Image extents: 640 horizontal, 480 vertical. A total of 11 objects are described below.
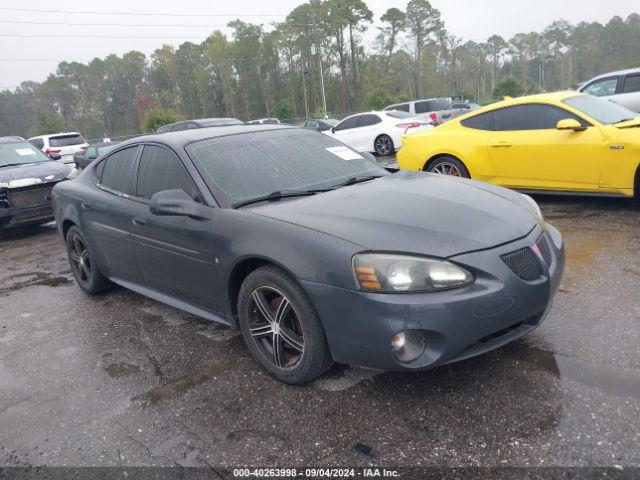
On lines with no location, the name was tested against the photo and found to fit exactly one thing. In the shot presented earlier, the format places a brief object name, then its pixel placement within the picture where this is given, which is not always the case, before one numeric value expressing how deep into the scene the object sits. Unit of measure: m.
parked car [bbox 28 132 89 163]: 19.95
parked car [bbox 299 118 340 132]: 21.95
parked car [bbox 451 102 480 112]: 24.19
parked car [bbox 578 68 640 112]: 12.27
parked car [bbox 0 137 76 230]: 8.40
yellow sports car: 5.89
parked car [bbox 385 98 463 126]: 22.98
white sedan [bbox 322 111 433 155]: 14.91
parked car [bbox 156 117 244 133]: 14.81
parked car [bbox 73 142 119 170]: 18.36
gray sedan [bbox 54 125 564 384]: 2.60
